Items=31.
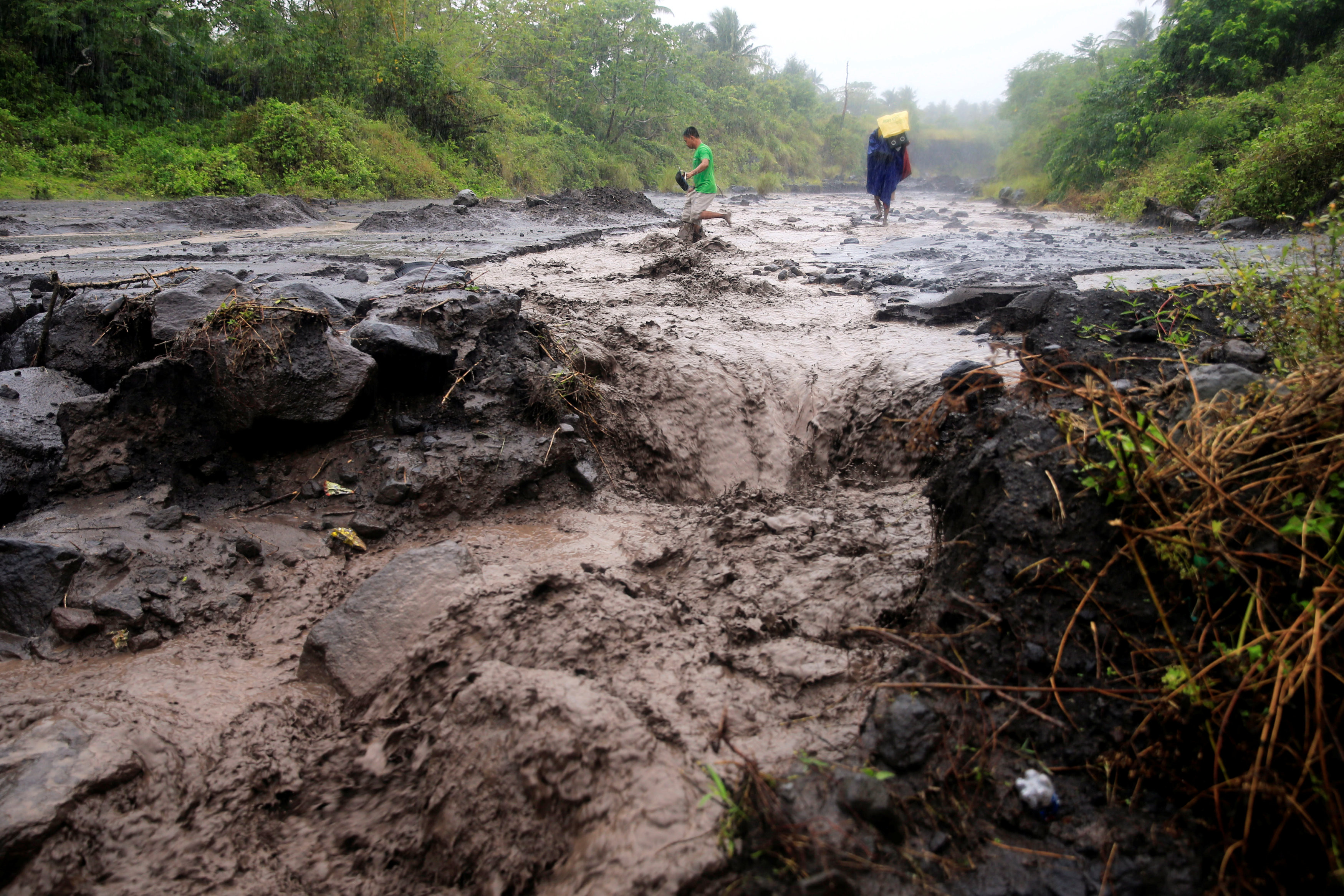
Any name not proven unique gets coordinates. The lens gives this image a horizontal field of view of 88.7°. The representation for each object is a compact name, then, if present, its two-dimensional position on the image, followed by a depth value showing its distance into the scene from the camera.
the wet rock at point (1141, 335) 3.25
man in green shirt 9.05
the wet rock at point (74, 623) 2.59
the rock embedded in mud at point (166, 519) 3.11
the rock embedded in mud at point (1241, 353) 2.59
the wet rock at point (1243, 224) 9.36
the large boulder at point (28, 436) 3.26
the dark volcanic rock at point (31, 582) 2.60
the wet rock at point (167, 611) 2.74
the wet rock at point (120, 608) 2.66
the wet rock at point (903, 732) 1.71
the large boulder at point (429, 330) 3.71
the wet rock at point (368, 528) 3.30
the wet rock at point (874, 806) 1.54
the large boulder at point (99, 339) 3.69
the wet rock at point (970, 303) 5.34
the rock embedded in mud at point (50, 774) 1.77
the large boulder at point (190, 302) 3.46
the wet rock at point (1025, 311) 4.43
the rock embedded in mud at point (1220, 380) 2.06
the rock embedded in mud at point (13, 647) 2.53
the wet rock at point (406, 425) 3.68
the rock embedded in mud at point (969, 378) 2.62
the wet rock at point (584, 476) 3.76
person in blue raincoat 13.08
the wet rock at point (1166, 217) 10.96
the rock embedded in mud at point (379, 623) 2.35
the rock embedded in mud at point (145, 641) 2.63
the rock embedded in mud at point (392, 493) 3.42
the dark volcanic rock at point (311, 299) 3.63
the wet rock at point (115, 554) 2.86
